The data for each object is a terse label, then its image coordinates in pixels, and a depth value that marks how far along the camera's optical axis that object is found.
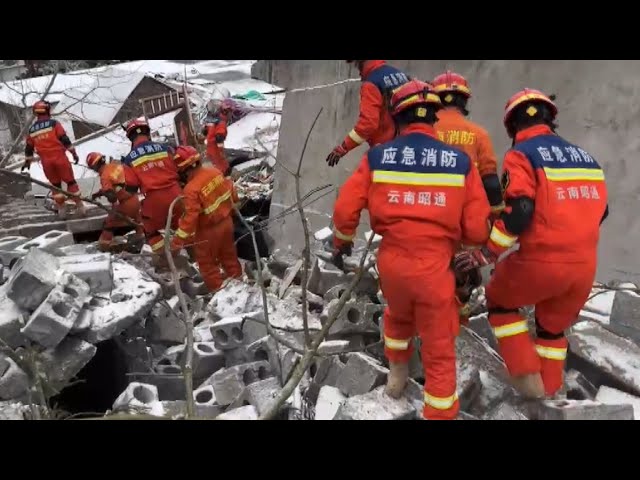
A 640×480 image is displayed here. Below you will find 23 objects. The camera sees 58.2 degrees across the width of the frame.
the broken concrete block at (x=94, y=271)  4.89
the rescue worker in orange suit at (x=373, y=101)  4.98
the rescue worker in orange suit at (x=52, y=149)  8.34
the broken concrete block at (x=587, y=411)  3.17
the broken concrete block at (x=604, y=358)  3.81
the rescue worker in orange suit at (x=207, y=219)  6.00
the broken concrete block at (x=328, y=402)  3.52
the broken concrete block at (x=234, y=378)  4.21
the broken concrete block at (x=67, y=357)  4.29
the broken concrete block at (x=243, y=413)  3.68
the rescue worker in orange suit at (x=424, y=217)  3.10
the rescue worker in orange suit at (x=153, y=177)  6.63
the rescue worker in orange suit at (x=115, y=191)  7.03
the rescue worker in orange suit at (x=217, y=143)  10.13
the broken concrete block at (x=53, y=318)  4.24
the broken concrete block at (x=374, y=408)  3.04
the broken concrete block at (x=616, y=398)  3.57
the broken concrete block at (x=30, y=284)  4.36
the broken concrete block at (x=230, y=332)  4.83
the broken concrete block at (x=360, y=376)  3.59
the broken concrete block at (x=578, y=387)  3.70
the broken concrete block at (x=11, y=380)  4.10
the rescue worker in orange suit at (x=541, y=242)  3.08
